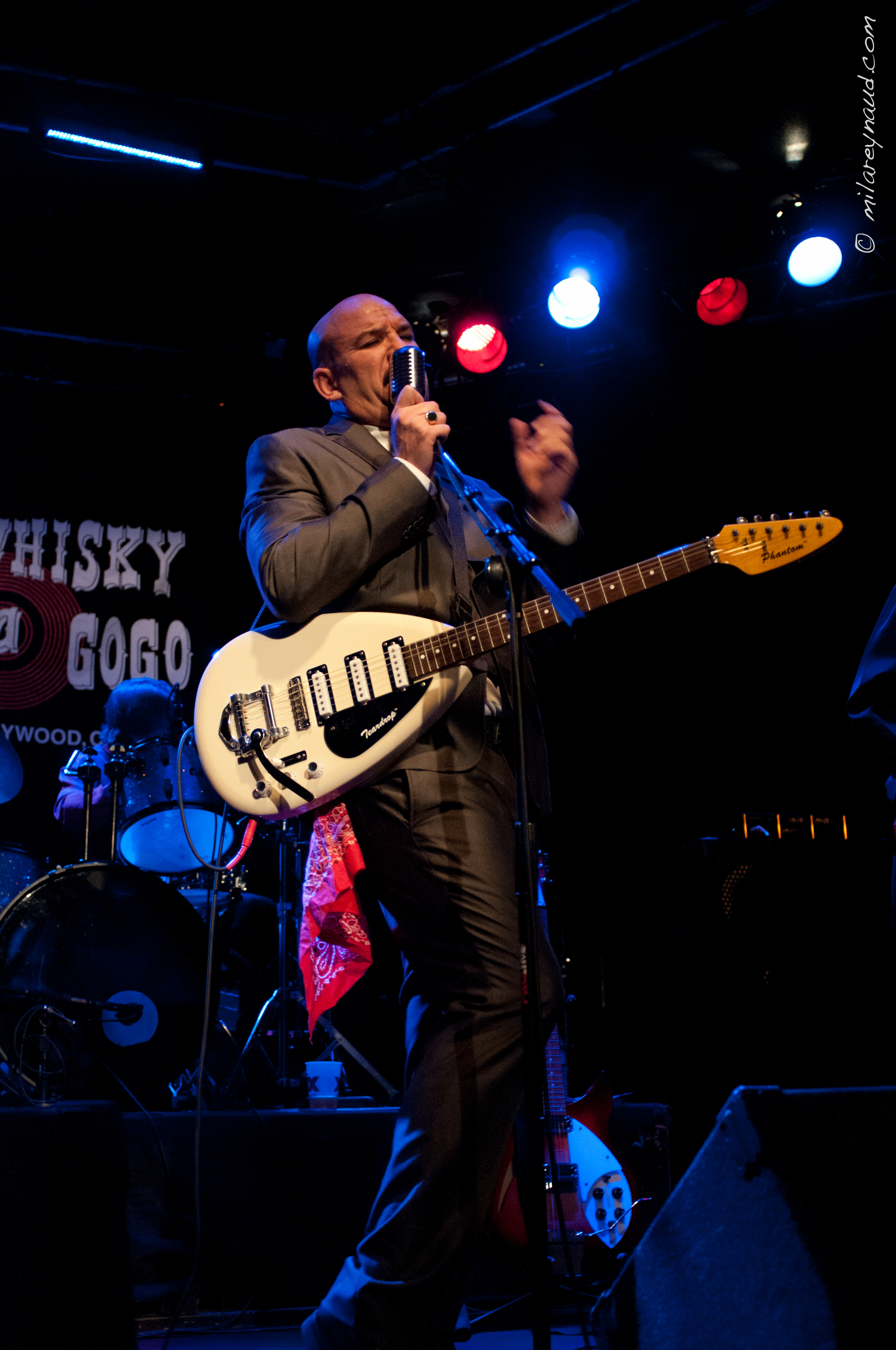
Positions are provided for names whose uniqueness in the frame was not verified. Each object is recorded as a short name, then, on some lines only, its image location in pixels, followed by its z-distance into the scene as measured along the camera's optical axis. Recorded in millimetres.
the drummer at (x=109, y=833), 5500
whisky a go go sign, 6863
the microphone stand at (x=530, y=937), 1733
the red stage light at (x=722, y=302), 5867
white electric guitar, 2312
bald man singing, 1999
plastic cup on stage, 4879
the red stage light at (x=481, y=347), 6203
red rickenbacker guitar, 3611
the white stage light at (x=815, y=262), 5586
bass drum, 4109
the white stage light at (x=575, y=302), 5902
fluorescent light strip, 5176
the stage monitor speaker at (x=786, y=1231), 1469
